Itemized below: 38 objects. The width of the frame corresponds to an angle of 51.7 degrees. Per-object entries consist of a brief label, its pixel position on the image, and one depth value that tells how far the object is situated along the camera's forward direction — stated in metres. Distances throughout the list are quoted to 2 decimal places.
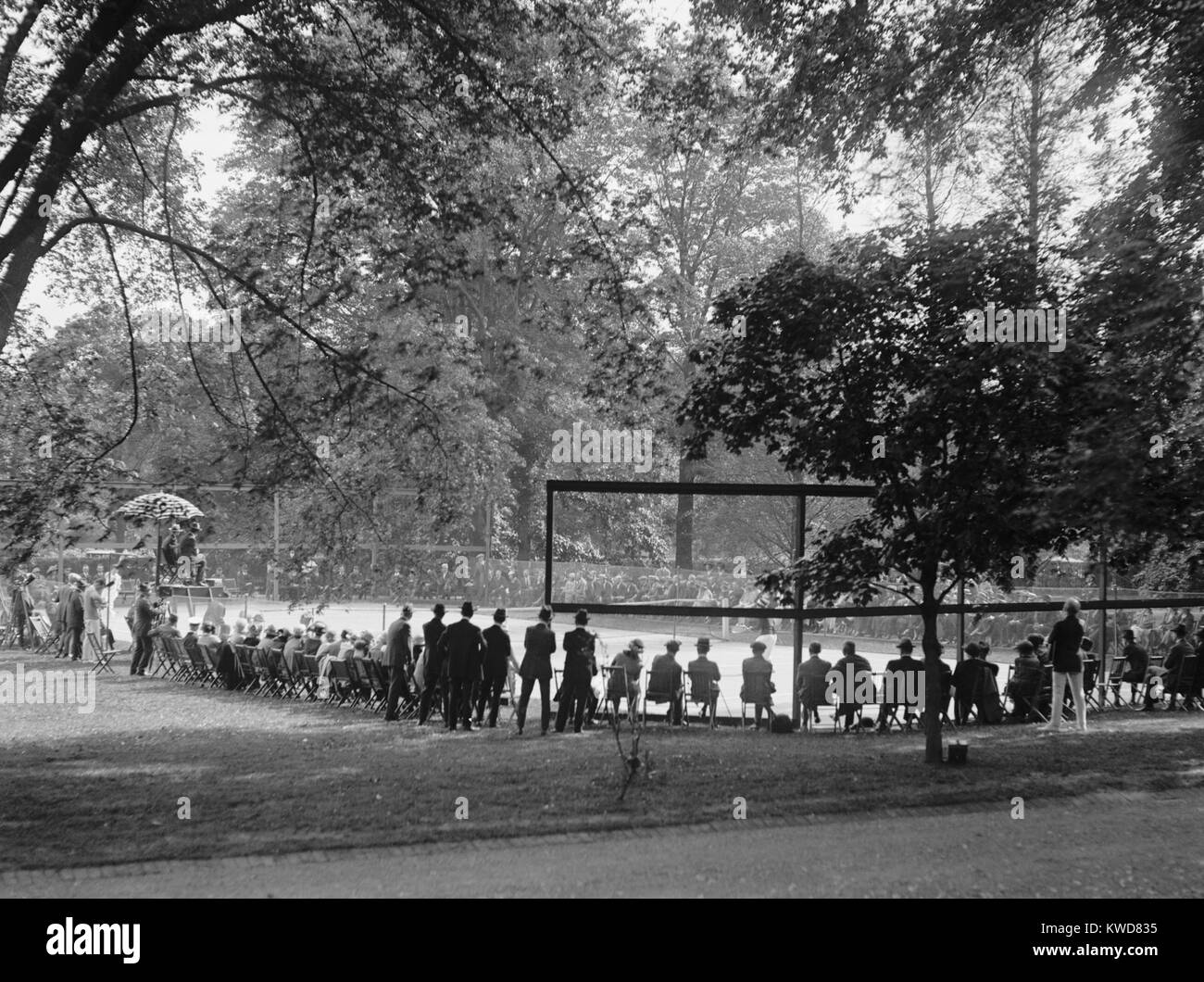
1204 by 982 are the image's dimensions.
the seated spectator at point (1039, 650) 18.62
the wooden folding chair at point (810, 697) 16.56
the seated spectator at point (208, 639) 22.53
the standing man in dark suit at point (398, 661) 18.17
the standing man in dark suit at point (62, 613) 25.86
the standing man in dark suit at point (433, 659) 17.05
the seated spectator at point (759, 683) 16.64
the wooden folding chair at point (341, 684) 19.73
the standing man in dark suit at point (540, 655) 16.02
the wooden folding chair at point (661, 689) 16.67
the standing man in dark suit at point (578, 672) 15.76
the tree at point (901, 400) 12.50
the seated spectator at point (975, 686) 17.34
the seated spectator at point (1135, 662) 19.84
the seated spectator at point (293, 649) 20.80
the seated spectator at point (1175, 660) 19.52
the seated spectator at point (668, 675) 16.66
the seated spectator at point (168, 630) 24.34
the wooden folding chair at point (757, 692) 16.80
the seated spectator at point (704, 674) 16.58
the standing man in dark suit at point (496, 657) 16.66
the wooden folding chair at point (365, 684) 19.22
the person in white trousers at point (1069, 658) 16.67
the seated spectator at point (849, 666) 16.48
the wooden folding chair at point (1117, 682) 20.20
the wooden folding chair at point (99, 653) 24.92
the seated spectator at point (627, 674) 16.30
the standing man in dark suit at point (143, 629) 24.38
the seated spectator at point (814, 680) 16.45
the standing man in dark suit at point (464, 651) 16.22
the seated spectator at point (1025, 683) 18.02
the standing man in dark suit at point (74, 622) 25.48
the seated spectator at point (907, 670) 16.62
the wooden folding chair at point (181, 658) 23.77
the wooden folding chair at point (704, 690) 16.67
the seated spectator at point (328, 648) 20.75
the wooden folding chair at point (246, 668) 21.77
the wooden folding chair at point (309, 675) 20.72
